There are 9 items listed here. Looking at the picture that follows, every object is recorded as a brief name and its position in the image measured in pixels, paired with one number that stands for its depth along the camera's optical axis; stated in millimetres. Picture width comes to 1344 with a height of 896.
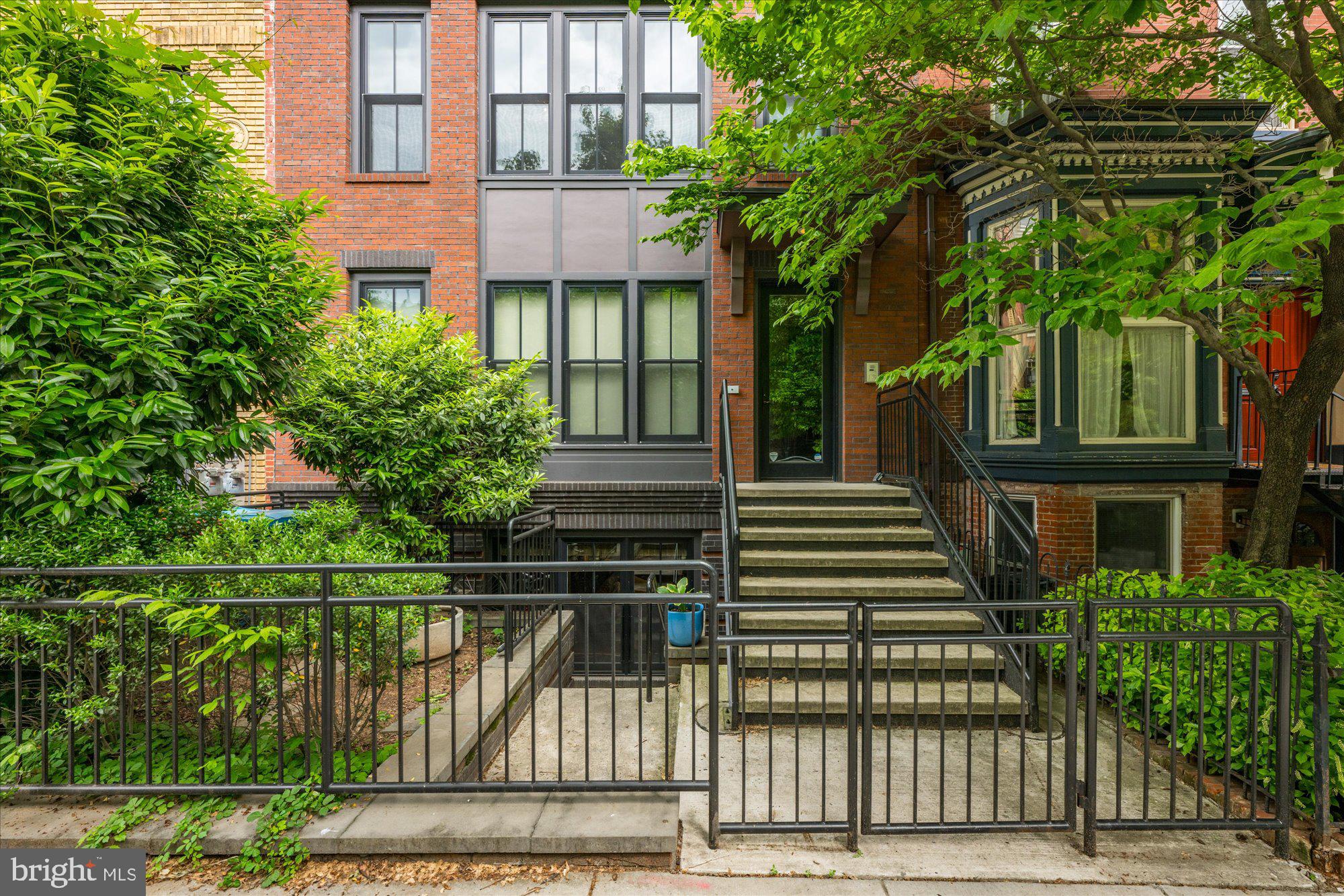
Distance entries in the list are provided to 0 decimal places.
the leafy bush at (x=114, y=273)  3557
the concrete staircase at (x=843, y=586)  4777
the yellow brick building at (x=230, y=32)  8641
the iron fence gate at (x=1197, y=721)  3363
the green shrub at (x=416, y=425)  6066
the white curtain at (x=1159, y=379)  6891
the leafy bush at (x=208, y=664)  3447
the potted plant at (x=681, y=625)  6141
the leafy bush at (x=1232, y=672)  3578
